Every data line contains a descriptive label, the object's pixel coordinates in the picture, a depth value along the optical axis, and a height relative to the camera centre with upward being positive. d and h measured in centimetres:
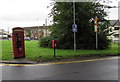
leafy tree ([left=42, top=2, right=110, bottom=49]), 1312 +184
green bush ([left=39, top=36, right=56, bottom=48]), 1473 -10
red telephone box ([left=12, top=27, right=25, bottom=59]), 764 -8
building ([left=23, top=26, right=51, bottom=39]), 7030 +590
